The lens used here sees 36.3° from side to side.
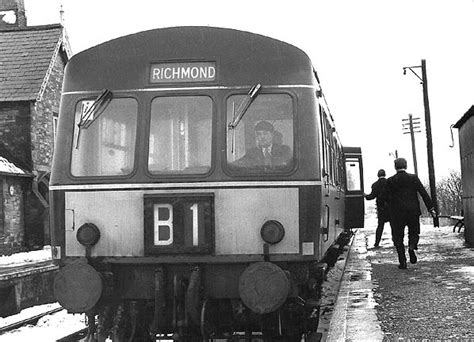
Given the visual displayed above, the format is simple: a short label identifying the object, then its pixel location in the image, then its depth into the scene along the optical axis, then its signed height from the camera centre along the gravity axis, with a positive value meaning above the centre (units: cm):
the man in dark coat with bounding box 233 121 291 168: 611 +71
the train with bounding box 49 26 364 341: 599 +45
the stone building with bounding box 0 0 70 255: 2217 +369
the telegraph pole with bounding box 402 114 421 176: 5375 +808
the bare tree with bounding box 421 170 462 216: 3984 +213
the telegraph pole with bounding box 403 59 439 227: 3159 +504
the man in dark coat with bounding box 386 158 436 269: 1055 +42
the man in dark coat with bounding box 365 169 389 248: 1432 +78
